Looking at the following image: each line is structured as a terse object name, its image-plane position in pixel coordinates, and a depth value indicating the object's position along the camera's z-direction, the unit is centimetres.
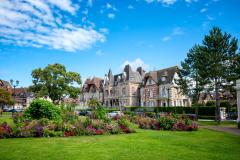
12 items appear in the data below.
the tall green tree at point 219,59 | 3256
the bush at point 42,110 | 2111
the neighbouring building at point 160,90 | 6084
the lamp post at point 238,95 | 2427
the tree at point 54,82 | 5947
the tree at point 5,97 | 5486
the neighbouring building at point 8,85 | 9834
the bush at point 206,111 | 4366
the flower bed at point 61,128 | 1537
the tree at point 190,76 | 3830
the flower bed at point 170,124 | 2153
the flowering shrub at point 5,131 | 1482
